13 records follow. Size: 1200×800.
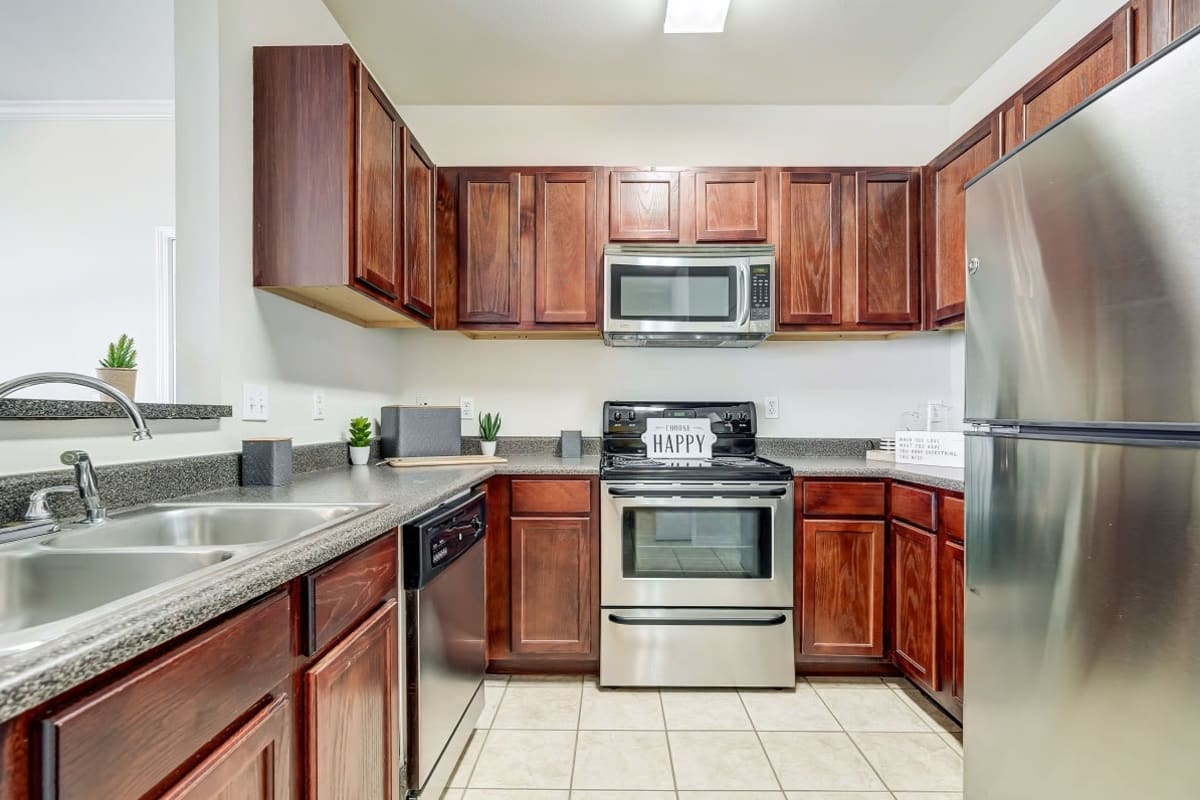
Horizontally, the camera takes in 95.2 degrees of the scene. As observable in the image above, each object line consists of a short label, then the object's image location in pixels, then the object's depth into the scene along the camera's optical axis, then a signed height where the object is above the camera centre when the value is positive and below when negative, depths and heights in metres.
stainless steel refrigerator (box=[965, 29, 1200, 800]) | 0.79 -0.08
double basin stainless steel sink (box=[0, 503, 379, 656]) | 0.84 -0.26
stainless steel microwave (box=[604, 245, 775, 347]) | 2.32 +0.48
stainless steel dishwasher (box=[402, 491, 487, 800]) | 1.32 -0.64
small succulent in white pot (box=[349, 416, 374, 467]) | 2.18 -0.15
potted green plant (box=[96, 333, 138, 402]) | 1.28 +0.08
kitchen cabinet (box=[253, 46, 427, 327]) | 1.59 +0.69
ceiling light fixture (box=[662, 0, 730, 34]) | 1.94 +1.41
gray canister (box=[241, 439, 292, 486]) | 1.55 -0.17
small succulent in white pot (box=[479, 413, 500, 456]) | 2.59 -0.14
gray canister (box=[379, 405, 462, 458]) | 2.39 -0.12
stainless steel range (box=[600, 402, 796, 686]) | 2.09 -0.67
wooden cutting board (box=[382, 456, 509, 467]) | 2.23 -0.24
